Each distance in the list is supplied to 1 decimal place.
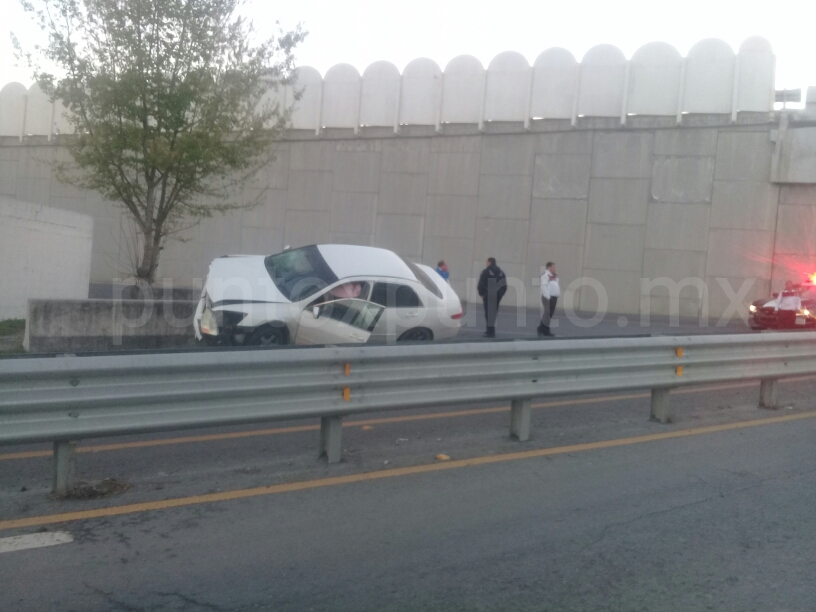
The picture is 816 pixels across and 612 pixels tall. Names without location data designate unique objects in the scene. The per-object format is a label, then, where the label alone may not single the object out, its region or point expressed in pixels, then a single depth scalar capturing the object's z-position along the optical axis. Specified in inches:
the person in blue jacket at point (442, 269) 822.6
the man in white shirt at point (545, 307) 698.2
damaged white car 430.3
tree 583.8
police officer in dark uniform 684.1
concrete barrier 464.7
